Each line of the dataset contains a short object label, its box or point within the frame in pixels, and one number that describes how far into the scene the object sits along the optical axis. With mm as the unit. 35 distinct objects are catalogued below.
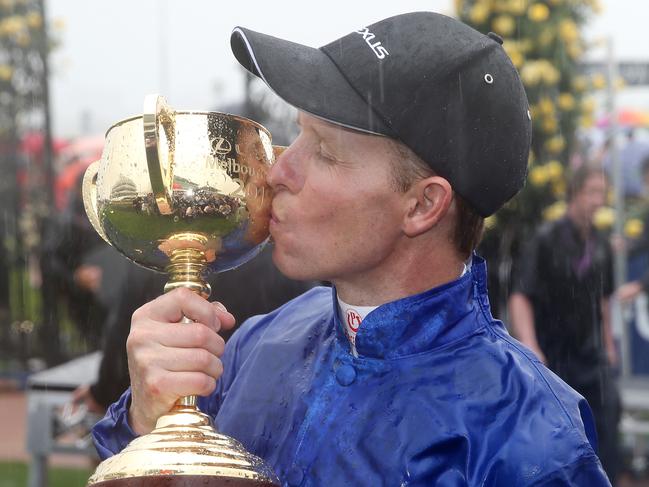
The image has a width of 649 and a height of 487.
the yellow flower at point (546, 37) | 6949
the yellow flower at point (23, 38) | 9297
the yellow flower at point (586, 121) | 7258
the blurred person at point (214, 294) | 3523
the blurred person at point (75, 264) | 7805
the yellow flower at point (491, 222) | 6590
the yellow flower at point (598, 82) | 7336
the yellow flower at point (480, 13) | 6984
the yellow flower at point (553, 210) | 6957
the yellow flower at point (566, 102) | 7102
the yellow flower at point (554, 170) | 7016
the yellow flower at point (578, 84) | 7172
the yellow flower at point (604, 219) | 6759
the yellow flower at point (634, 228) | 7748
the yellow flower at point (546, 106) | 6965
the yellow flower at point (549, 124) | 7004
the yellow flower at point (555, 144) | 7078
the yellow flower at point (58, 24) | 9492
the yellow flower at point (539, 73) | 6934
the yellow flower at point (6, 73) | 9570
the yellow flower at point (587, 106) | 7188
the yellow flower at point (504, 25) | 7016
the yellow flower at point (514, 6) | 6934
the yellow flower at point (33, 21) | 9336
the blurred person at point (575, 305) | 4840
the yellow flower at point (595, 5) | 6992
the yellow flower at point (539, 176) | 6957
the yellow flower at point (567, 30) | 6965
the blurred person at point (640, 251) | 7211
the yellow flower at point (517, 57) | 6910
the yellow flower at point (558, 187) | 7055
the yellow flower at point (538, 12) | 6965
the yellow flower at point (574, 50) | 7095
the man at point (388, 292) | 1496
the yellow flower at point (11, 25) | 9289
